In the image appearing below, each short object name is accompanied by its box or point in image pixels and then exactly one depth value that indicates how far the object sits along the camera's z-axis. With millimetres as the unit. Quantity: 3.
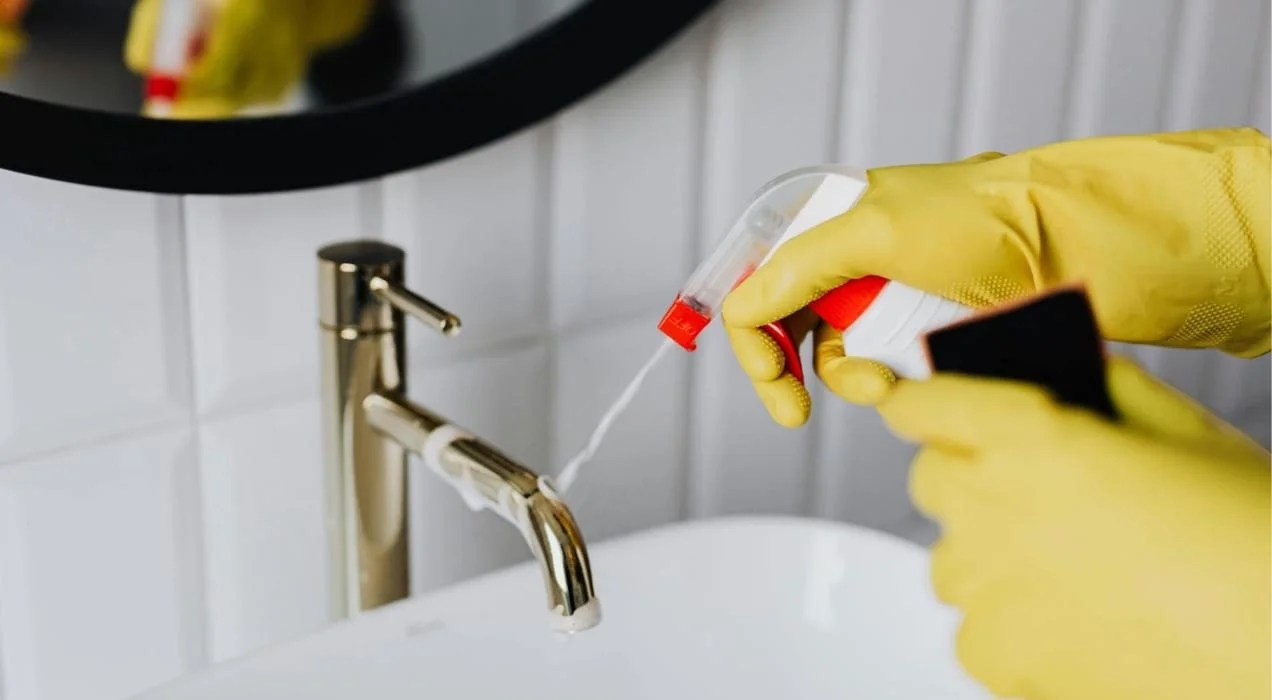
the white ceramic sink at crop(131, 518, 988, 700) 634
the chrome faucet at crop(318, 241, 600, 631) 544
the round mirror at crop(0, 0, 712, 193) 571
